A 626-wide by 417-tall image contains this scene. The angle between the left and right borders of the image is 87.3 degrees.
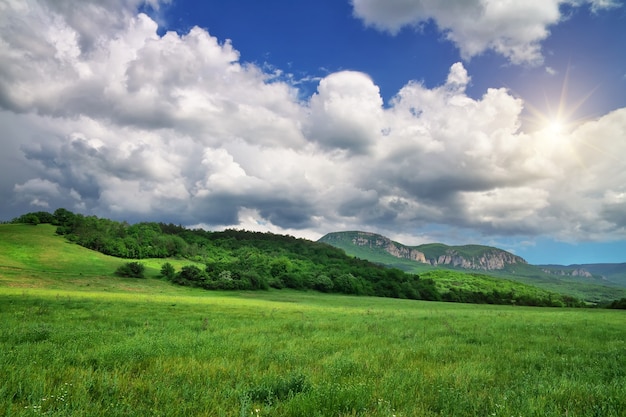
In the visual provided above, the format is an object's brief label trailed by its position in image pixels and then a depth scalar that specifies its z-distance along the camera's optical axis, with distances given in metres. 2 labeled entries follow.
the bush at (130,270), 99.78
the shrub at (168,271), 104.31
